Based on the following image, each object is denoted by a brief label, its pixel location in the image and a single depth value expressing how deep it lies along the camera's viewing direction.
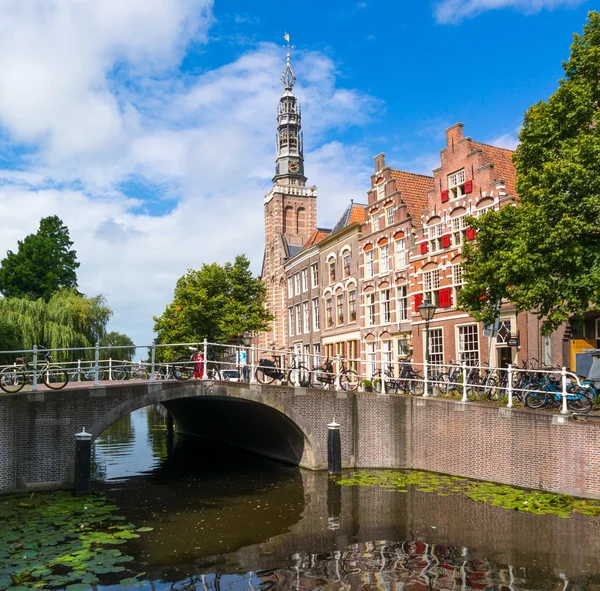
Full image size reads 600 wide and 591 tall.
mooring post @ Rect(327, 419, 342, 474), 17.55
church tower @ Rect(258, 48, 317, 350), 48.12
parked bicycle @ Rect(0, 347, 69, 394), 15.91
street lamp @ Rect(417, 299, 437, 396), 17.91
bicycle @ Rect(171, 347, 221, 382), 18.44
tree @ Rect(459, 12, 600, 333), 15.30
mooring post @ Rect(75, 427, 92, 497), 15.09
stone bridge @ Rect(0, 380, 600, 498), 13.59
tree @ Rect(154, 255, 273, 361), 36.34
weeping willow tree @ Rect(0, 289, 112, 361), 33.81
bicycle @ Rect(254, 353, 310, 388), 19.28
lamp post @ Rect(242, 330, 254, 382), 26.39
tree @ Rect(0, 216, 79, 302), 44.59
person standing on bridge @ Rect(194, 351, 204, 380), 18.96
